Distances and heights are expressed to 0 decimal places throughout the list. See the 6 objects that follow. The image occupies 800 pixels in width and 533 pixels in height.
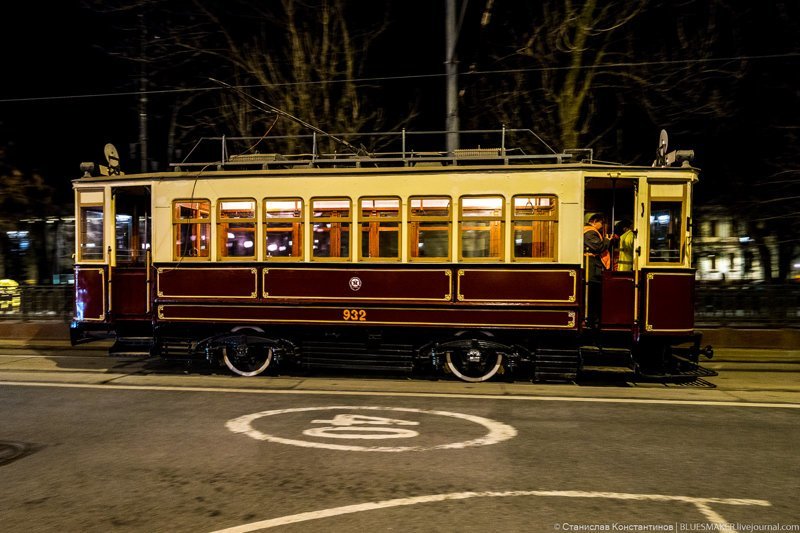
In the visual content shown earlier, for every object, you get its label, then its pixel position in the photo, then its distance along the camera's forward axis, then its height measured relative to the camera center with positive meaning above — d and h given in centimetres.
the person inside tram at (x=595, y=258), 924 +11
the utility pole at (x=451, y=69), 1125 +369
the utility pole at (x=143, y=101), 1317 +363
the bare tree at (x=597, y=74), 1408 +467
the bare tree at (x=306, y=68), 1631 +541
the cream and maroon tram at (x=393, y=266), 909 -4
